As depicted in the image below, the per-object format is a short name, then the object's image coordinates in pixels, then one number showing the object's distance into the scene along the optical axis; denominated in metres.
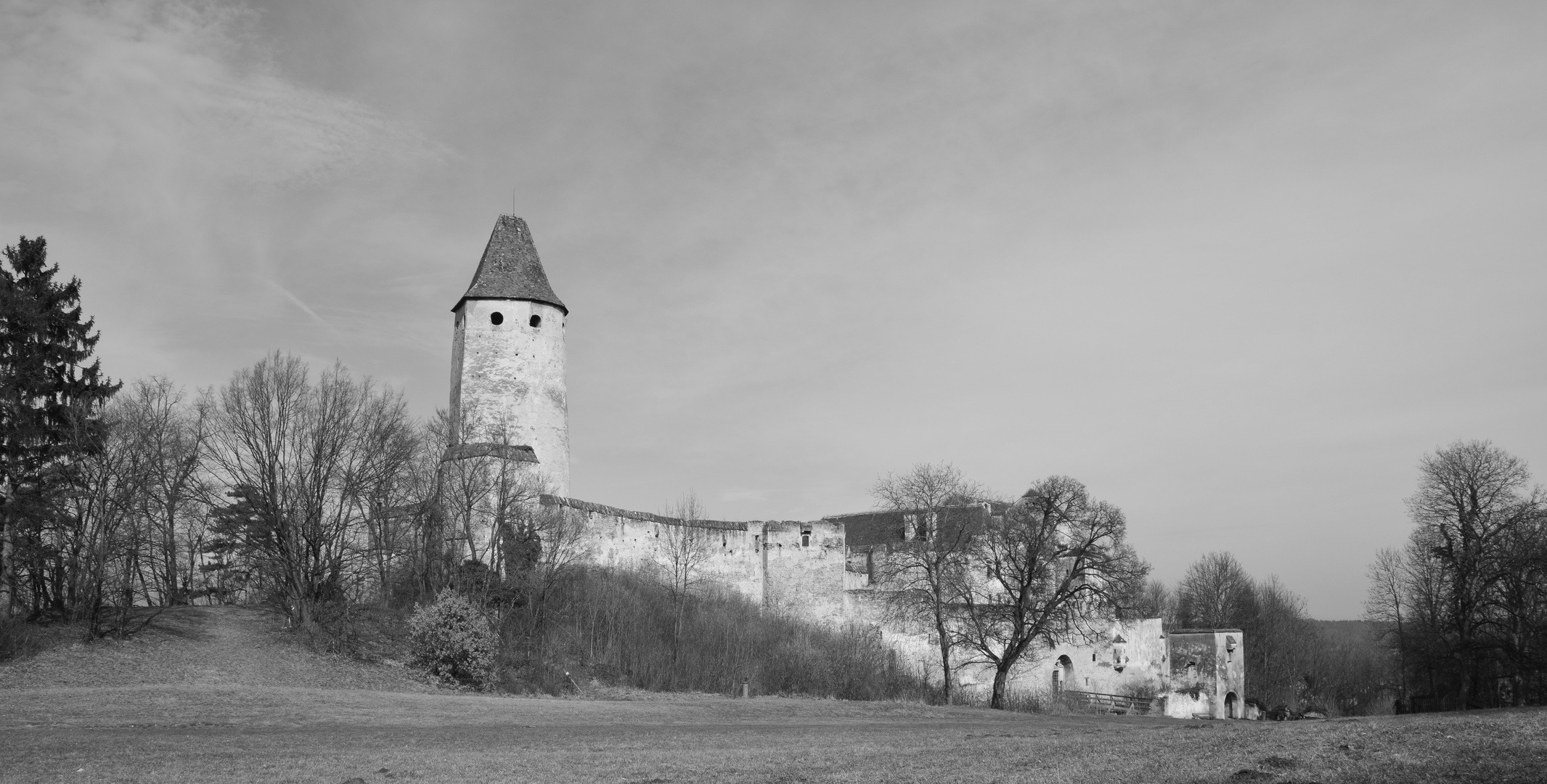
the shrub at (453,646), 30.80
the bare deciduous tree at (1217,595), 78.50
